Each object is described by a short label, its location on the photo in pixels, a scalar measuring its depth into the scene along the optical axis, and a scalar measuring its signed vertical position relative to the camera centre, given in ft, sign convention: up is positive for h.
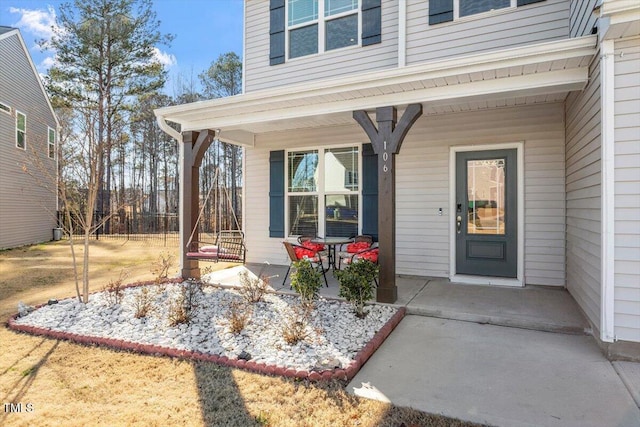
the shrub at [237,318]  11.63 -3.53
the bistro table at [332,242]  17.46 -1.56
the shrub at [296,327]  10.69 -3.55
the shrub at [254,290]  14.75 -3.24
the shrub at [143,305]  13.21 -3.48
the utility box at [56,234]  44.38 -2.94
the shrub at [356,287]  12.98 -2.76
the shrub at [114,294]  14.74 -3.52
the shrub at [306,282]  13.58 -2.68
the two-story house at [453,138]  9.62 +3.10
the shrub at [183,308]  12.48 -3.55
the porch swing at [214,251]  16.88 -2.04
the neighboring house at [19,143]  35.09 +6.58
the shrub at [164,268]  15.13 -2.51
